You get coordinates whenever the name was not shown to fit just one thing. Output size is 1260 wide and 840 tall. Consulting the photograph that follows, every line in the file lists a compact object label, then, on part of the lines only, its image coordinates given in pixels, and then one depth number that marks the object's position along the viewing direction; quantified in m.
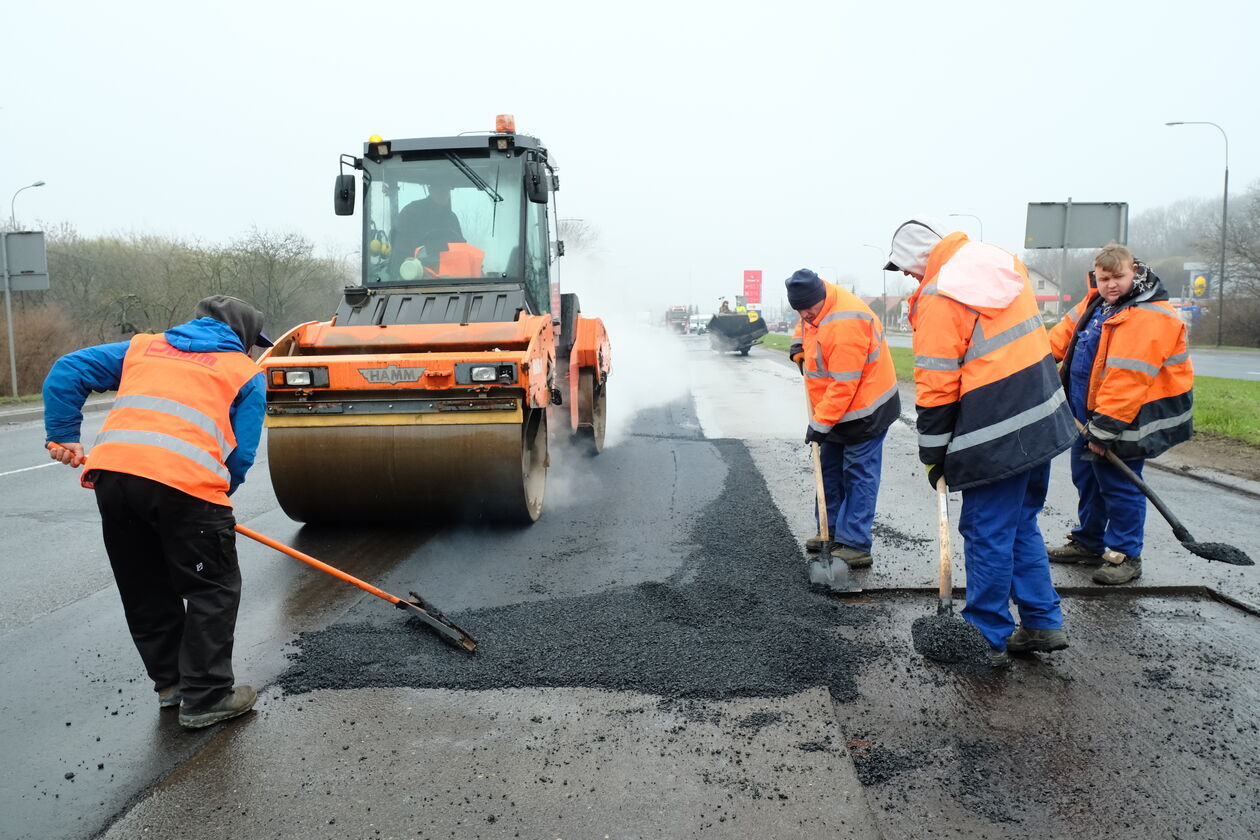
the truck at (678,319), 61.41
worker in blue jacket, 3.18
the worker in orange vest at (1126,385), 4.50
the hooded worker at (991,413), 3.53
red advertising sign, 61.72
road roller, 5.45
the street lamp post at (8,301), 17.36
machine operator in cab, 6.70
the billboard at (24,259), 17.53
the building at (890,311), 80.96
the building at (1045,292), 66.94
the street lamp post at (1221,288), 28.20
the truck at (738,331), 31.20
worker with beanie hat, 4.92
